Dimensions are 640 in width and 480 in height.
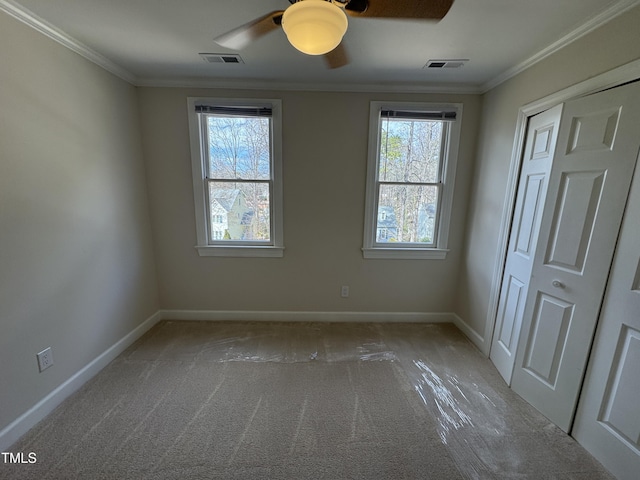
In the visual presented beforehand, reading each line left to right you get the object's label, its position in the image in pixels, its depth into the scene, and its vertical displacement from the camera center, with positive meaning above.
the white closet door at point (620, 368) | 1.29 -0.85
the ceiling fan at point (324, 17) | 0.95 +0.68
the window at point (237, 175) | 2.49 +0.16
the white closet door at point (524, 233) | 1.77 -0.23
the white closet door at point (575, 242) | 1.37 -0.23
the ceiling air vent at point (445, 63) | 2.00 +1.04
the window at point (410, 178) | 2.53 +0.19
